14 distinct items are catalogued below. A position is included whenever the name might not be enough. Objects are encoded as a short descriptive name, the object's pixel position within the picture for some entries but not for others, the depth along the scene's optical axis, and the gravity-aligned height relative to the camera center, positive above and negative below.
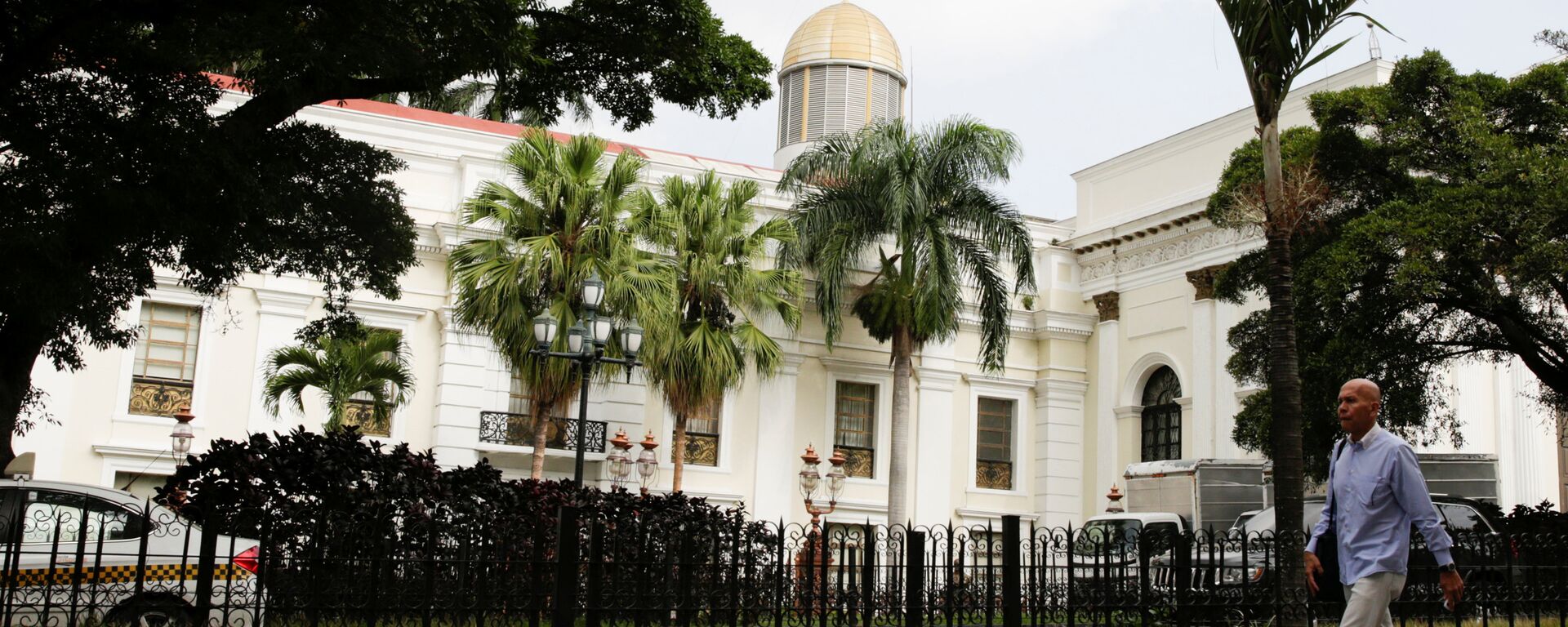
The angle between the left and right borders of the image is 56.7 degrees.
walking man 6.21 +0.16
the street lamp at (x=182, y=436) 19.81 +0.86
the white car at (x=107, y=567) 7.04 -0.39
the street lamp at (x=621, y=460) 20.62 +0.84
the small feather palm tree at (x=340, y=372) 19.41 +1.83
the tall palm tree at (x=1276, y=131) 9.77 +2.89
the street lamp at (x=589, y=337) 15.44 +1.95
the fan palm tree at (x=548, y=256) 19.12 +3.48
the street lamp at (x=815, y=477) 21.36 +0.75
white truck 20.88 +0.80
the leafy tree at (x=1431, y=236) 14.87 +3.32
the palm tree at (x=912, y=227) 23.39 +4.92
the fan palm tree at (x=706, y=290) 20.94 +3.47
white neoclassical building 22.14 +2.46
